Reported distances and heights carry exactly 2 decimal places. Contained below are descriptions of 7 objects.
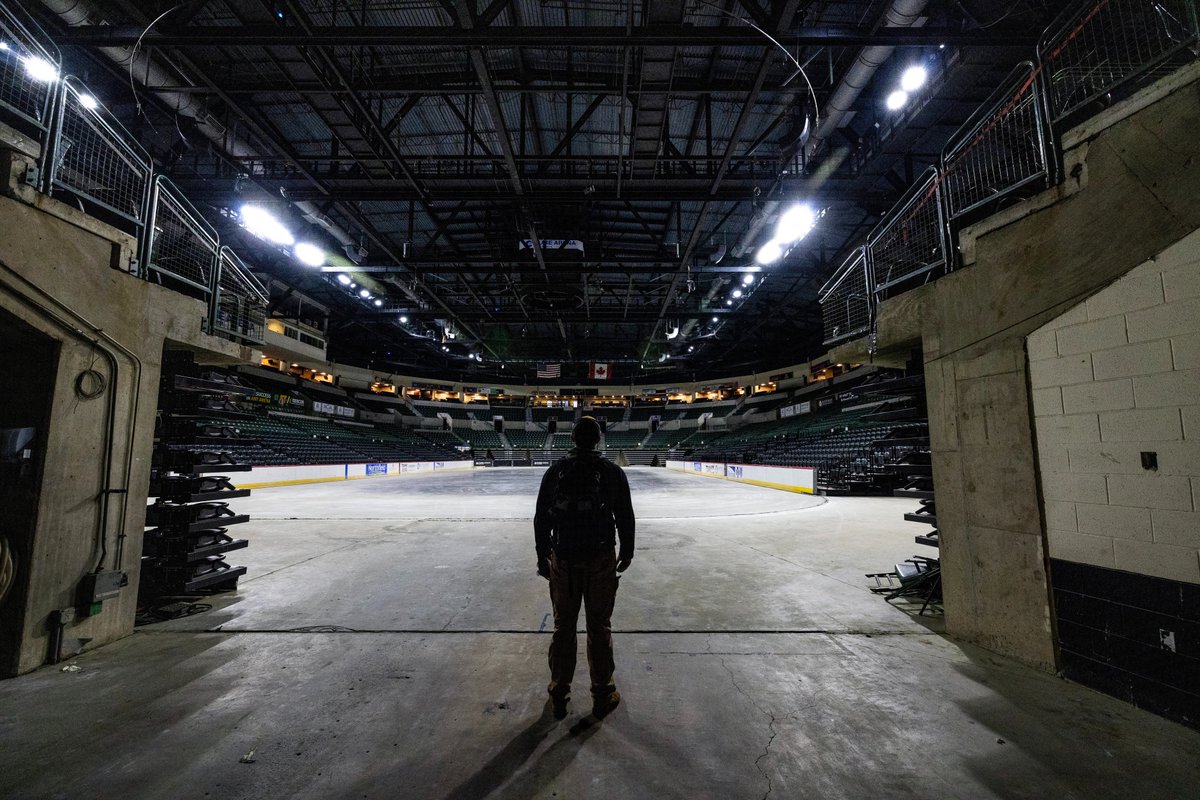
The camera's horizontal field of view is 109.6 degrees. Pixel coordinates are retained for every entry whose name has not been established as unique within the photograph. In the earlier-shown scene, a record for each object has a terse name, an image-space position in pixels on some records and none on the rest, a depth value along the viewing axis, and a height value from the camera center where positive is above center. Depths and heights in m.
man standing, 2.39 -0.63
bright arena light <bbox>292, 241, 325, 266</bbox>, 13.21 +6.16
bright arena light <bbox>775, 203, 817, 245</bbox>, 10.81 +5.93
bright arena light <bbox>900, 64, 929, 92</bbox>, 7.70 +6.73
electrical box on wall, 3.01 -0.99
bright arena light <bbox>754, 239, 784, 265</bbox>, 12.58 +5.92
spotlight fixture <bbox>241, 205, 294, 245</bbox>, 11.40 +6.32
